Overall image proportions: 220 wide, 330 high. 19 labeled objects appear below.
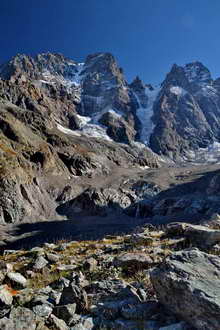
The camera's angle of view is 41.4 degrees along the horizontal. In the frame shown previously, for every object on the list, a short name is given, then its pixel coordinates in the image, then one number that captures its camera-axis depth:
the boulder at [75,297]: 7.23
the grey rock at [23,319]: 6.07
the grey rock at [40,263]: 12.35
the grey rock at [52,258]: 14.00
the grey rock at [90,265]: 11.18
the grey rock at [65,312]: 6.73
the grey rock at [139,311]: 6.59
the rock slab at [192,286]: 5.70
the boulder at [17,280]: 9.96
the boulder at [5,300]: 7.45
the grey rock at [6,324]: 5.98
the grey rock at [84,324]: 6.34
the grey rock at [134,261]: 10.34
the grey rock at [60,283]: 8.95
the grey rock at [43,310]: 6.79
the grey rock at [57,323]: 6.13
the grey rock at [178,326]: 5.71
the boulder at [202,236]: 12.14
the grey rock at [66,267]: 11.84
